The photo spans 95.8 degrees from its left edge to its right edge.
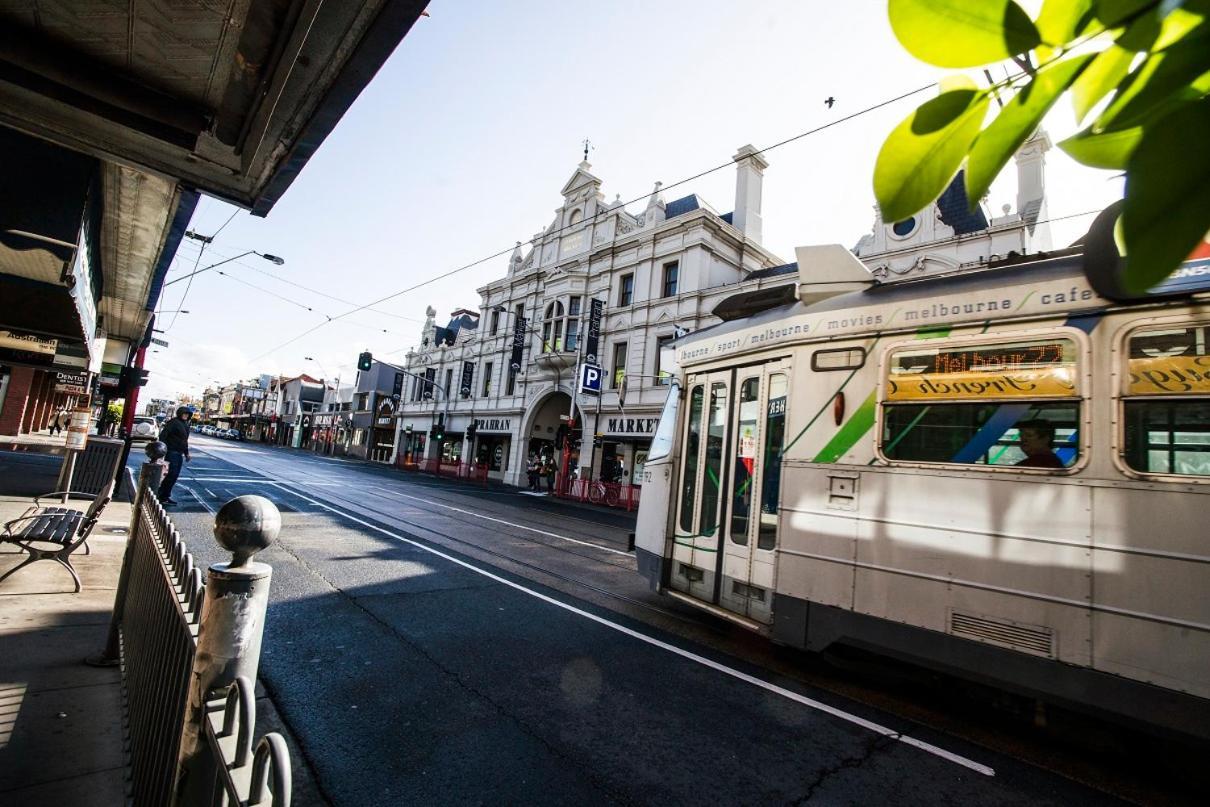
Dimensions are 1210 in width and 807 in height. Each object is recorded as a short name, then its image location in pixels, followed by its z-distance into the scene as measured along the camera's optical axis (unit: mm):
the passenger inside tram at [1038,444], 3625
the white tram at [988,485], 3189
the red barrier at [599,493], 21562
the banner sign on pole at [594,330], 25828
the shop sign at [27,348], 10469
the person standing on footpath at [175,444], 10008
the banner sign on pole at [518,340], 30266
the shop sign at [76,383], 16078
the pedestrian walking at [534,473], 26297
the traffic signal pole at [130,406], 16500
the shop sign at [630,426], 22672
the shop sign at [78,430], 8759
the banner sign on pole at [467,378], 36031
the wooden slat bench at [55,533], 4516
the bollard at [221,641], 1631
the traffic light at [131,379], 15867
